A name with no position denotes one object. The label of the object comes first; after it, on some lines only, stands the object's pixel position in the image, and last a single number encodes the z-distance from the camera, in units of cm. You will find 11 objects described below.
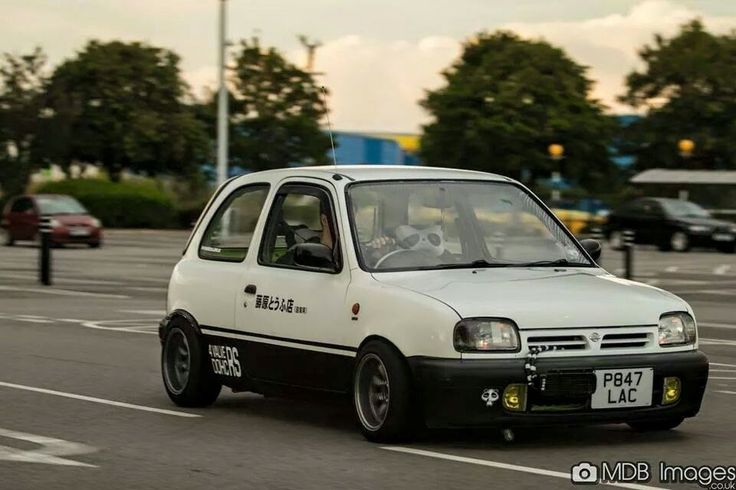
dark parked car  4706
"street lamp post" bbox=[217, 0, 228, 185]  5006
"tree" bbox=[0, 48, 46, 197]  7631
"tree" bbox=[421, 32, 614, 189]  8294
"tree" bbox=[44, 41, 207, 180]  7838
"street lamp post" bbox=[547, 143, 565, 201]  6375
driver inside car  938
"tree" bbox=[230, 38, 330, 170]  8050
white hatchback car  845
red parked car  4497
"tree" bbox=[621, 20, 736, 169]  8181
